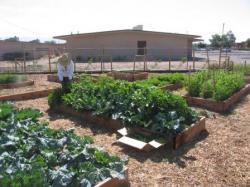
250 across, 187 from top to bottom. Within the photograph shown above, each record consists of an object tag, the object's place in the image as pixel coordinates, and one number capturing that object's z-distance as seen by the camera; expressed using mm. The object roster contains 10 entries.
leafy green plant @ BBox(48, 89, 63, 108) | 5632
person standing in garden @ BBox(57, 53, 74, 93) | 5953
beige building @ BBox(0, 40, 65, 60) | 25609
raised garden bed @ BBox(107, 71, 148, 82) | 9846
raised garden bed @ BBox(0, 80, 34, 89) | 8195
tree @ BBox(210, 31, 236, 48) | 50132
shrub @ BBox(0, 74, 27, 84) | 8357
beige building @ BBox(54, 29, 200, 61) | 20943
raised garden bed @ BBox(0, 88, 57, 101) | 6568
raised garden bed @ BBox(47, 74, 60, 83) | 9527
